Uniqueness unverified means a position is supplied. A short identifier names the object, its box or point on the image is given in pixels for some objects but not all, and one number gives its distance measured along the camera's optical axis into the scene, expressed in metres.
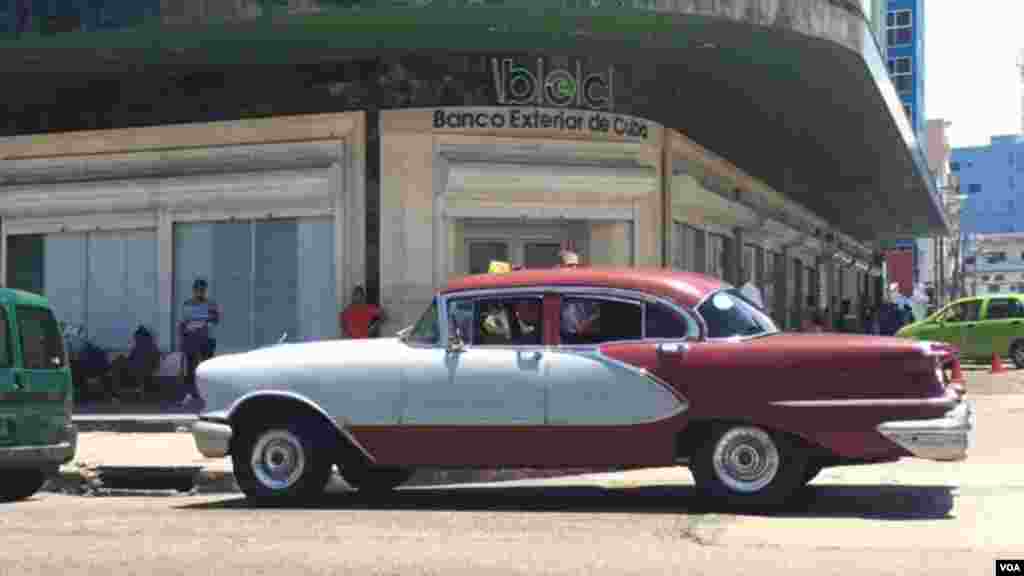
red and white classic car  9.57
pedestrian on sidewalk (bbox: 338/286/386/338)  19.38
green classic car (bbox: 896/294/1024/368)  30.03
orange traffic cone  27.71
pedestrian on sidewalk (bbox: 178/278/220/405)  19.88
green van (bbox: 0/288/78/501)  11.62
